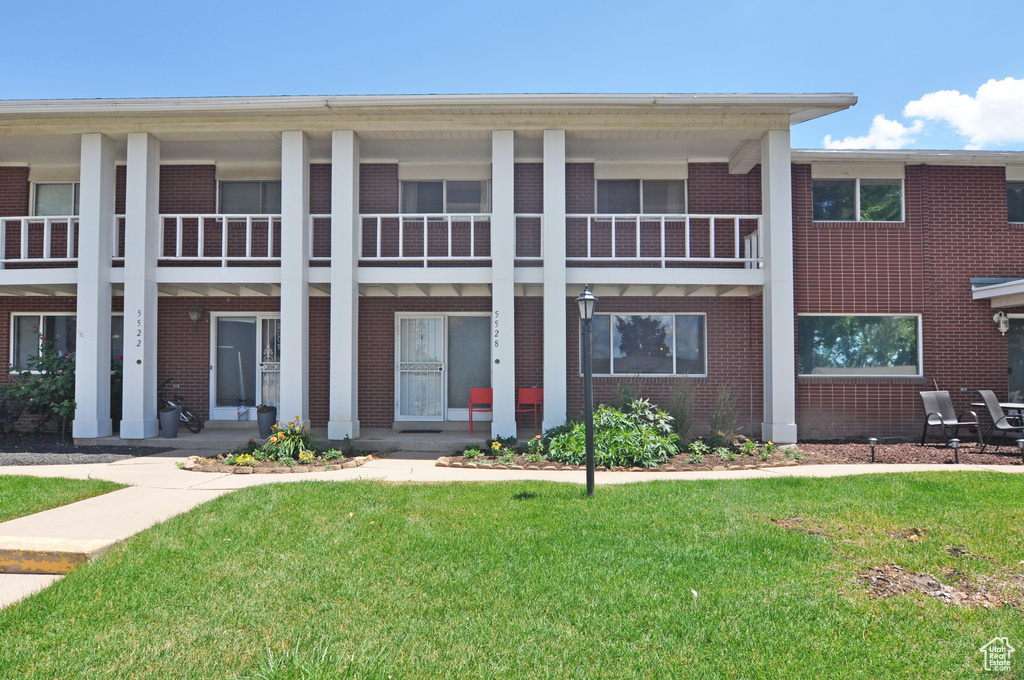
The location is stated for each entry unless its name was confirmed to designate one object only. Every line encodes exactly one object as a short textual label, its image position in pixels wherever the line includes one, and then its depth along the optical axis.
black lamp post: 6.35
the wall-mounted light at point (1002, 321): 11.03
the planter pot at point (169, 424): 10.57
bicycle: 11.21
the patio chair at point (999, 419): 9.80
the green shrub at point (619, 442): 8.39
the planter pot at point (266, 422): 10.41
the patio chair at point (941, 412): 9.76
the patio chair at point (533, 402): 10.98
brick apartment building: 9.96
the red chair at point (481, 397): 11.08
